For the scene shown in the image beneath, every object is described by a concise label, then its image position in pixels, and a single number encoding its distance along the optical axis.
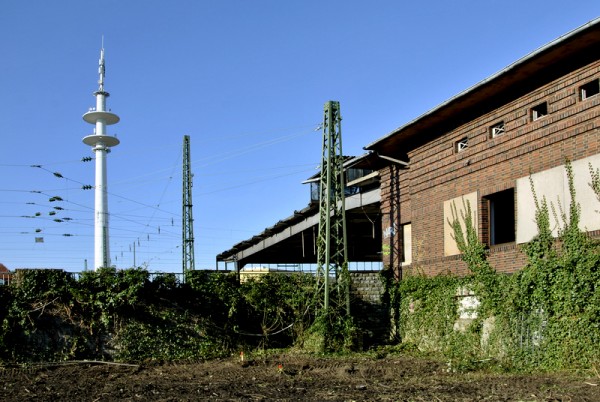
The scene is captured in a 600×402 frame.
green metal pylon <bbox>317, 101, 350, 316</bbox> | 24.75
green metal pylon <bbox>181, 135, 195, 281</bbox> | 40.53
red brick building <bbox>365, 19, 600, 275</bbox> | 16.56
